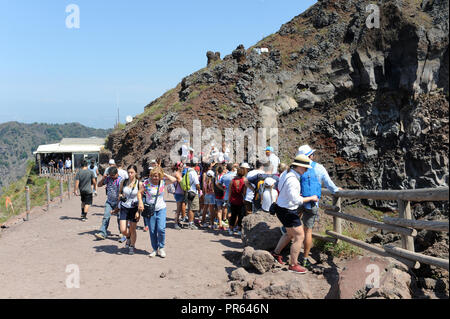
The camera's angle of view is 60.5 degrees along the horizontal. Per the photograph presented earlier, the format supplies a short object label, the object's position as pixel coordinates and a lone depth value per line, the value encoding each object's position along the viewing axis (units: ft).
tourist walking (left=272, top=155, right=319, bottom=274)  18.72
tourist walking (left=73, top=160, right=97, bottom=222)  34.60
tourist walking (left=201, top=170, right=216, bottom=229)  31.35
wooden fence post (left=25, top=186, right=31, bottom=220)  39.03
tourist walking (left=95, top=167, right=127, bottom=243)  28.27
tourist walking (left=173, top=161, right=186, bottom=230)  31.19
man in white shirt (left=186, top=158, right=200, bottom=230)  30.68
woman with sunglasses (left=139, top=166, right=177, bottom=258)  22.86
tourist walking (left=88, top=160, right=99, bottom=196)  42.20
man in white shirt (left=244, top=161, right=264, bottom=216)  27.45
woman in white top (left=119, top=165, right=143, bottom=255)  24.03
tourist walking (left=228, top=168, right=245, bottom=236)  28.32
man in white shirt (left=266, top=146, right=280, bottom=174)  27.99
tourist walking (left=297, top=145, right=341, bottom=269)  19.93
